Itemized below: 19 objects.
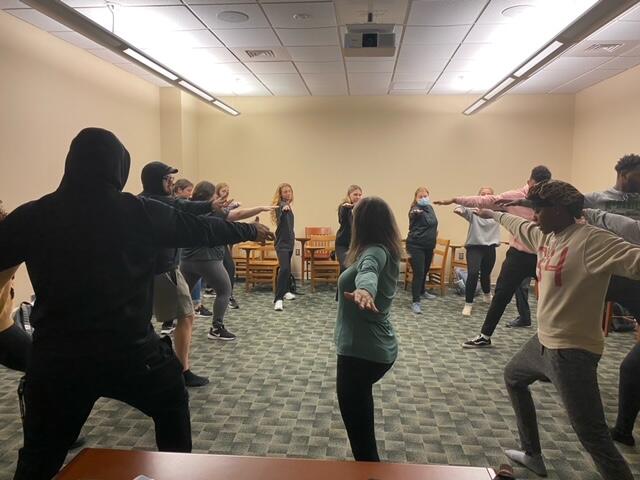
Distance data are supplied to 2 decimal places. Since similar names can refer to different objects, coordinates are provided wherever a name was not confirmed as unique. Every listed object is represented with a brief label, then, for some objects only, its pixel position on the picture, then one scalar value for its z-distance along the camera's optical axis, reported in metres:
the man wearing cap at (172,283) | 2.84
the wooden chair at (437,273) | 6.83
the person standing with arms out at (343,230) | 5.42
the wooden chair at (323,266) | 7.16
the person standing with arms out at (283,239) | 5.75
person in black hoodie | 1.42
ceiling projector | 4.33
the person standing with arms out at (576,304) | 1.82
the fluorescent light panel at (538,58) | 4.03
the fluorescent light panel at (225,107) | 6.73
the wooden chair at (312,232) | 7.89
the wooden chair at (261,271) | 6.96
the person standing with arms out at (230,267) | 5.86
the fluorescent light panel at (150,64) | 4.32
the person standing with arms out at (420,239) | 5.85
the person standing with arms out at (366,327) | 1.91
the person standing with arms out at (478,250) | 5.57
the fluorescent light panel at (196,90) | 5.63
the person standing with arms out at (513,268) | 3.74
